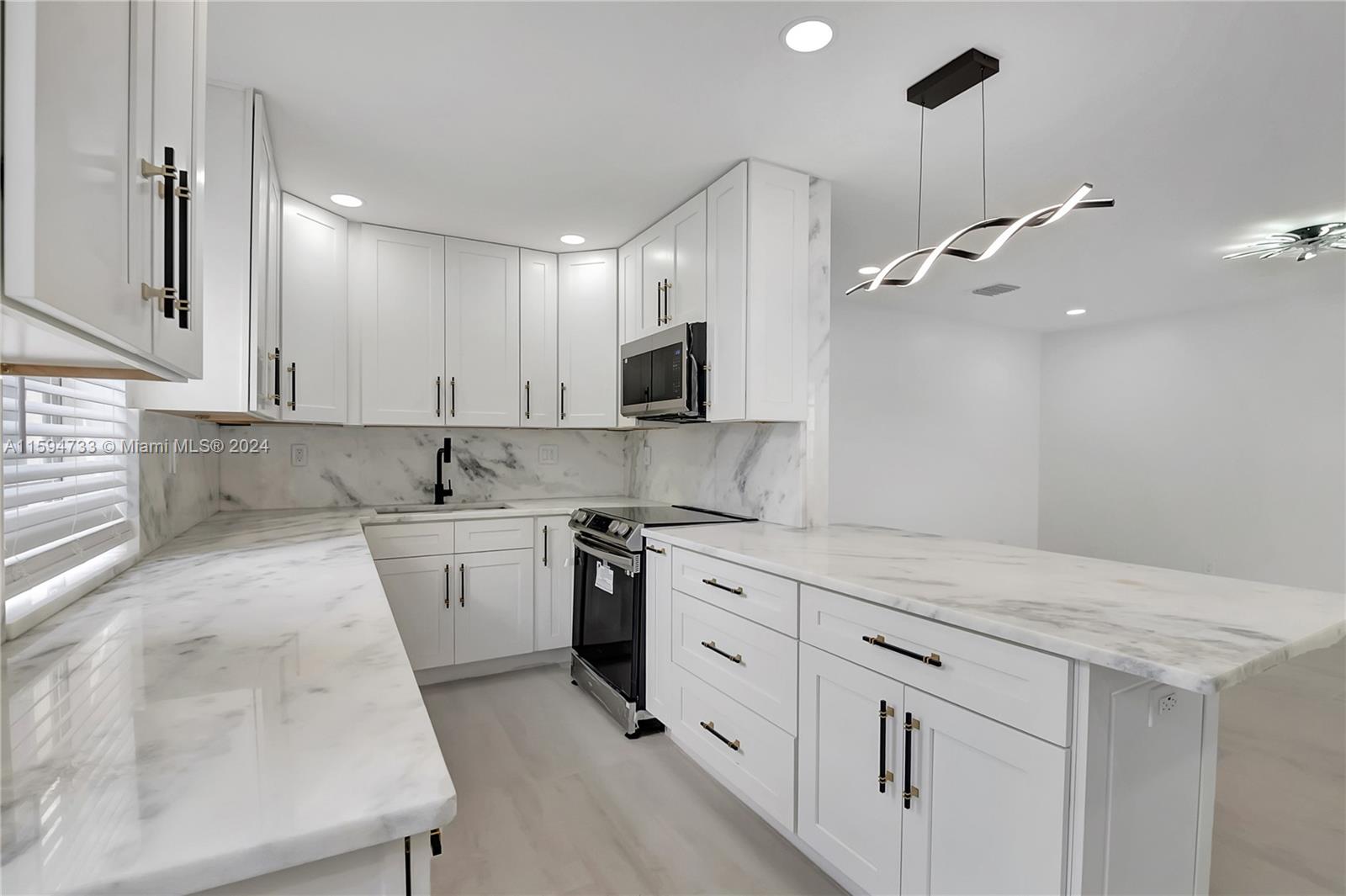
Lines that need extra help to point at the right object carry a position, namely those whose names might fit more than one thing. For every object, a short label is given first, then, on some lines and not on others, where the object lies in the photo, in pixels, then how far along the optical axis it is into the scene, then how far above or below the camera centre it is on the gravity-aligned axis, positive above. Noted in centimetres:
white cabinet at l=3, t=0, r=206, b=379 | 52 +28
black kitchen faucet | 373 -24
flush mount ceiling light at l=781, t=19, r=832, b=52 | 168 +112
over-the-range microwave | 278 +31
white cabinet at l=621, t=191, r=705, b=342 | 285 +83
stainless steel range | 277 -79
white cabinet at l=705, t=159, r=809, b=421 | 254 +63
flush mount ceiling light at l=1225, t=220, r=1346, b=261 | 314 +109
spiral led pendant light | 162 +109
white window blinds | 121 -13
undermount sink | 356 -40
